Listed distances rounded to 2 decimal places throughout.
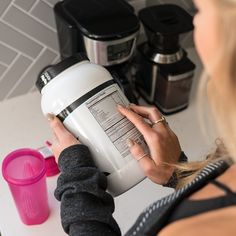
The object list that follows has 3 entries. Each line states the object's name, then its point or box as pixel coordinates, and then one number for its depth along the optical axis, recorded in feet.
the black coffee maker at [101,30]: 3.37
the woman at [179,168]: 1.50
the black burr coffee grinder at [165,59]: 3.76
